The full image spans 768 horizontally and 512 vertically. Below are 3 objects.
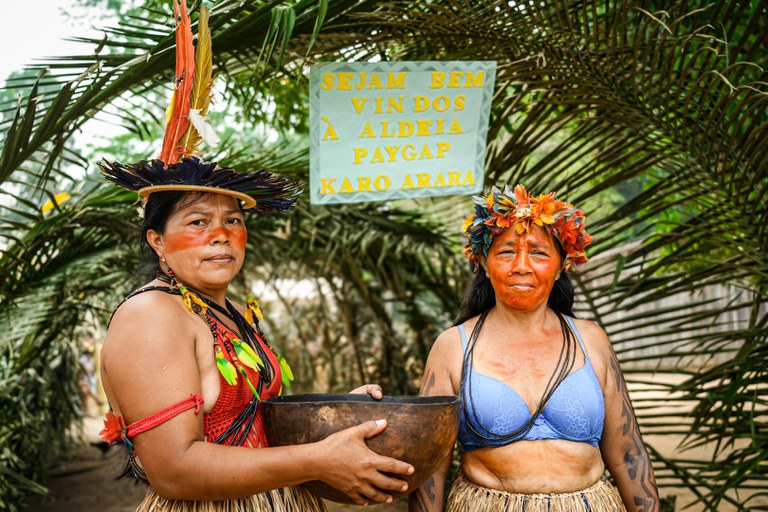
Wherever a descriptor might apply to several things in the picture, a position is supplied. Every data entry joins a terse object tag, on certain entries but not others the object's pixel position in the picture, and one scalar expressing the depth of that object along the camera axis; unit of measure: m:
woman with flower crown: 2.14
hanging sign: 2.69
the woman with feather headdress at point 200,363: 1.71
